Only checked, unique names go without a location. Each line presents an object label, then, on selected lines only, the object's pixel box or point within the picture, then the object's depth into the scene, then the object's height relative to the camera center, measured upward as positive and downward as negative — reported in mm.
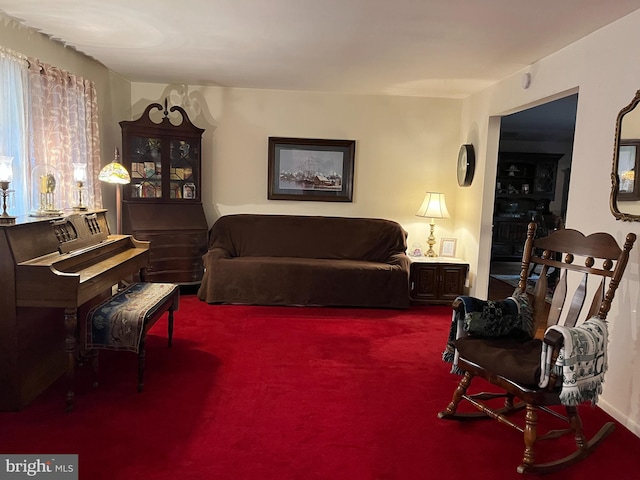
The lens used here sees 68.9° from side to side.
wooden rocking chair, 2074 -801
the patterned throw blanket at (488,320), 2527 -723
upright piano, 2393 -645
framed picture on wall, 5391 +129
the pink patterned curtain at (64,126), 3420 +357
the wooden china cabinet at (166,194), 4781 -209
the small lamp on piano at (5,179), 2430 -55
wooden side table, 4938 -1005
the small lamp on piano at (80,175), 3314 -23
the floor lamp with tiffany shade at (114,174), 3869 -11
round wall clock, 4980 +239
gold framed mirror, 2598 +150
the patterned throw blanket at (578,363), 2031 -761
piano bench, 2676 -880
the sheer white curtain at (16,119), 3061 +337
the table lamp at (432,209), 5129 -265
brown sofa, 4691 -900
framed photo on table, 5301 -694
